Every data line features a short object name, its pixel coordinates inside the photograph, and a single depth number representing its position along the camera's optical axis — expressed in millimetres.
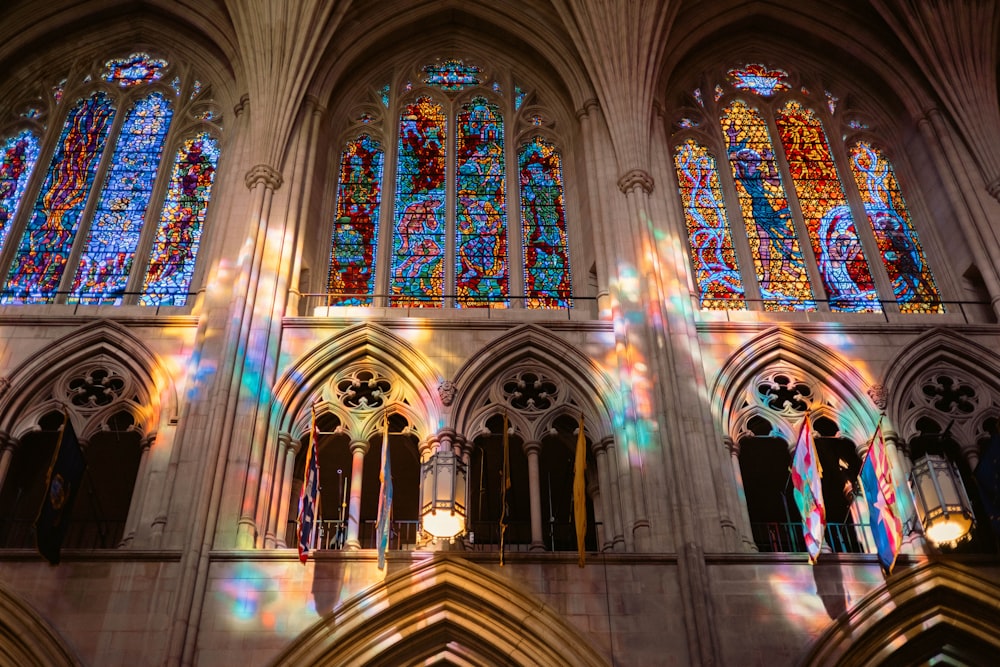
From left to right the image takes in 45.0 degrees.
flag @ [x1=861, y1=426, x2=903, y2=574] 12648
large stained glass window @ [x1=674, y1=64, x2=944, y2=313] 17375
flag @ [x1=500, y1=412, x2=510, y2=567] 12889
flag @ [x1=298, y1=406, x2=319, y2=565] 12680
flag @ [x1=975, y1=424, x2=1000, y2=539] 13375
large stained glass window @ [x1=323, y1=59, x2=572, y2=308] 17219
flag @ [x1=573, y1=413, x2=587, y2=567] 12766
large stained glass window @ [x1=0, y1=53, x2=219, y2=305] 17078
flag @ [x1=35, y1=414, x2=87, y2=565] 12523
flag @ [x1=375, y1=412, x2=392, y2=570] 12719
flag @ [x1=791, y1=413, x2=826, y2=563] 12859
